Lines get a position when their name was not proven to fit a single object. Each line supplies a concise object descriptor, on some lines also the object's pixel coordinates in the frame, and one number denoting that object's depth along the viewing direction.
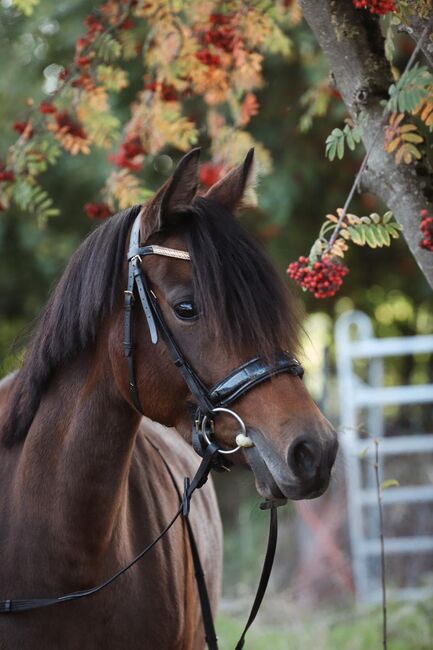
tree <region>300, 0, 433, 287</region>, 5.75
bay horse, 4.57
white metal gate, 14.31
